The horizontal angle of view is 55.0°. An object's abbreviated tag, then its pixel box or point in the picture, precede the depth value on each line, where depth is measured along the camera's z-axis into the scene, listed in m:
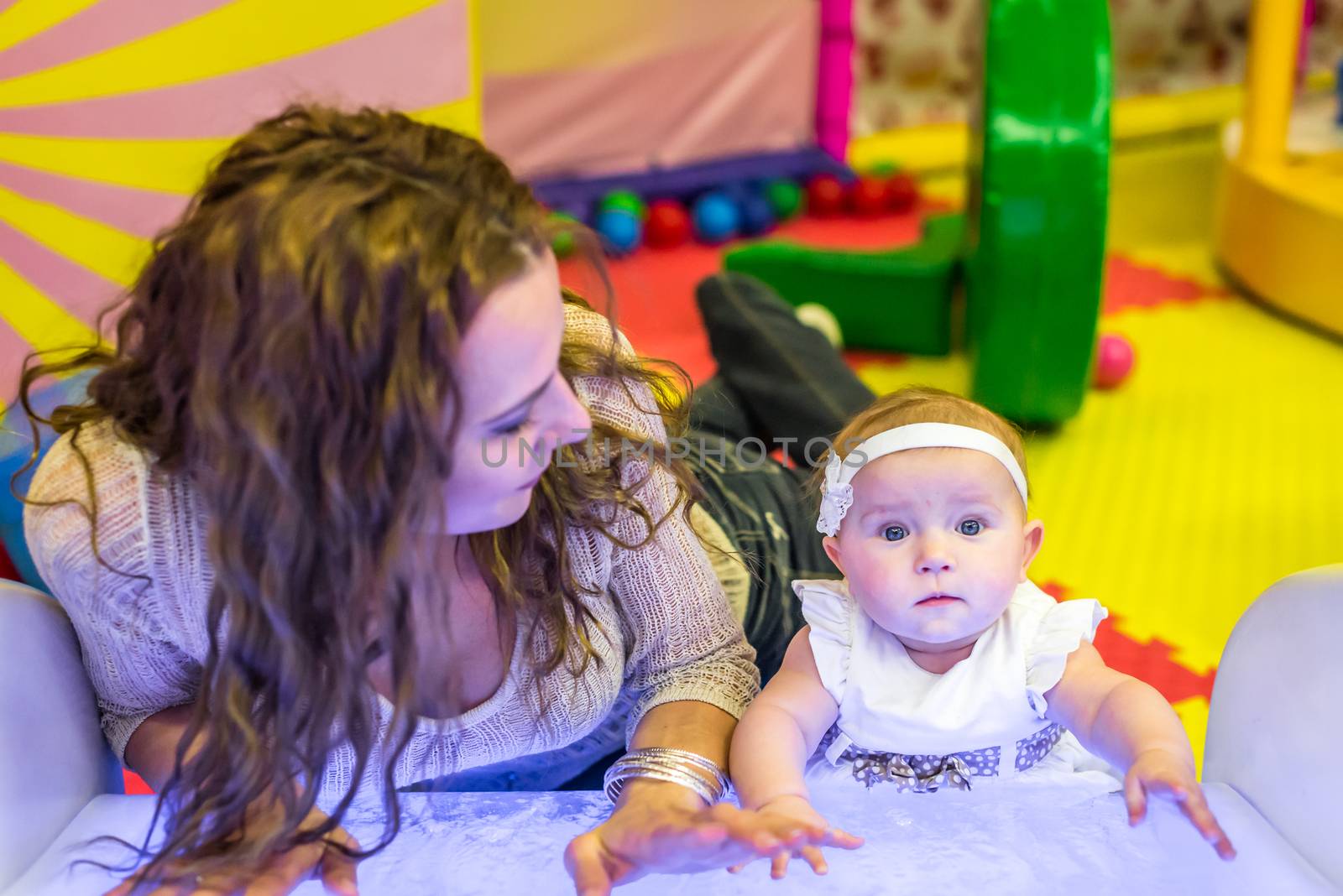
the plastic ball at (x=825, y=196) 2.98
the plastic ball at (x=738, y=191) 2.91
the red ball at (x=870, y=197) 2.98
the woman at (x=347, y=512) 0.65
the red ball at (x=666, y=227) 2.80
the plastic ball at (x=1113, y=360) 2.09
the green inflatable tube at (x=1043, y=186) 1.76
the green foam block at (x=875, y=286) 2.18
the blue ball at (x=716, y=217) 2.83
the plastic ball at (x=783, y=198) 2.96
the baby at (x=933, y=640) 0.85
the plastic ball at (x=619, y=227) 2.68
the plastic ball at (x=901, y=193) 3.02
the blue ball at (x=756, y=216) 2.87
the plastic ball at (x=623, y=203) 2.74
